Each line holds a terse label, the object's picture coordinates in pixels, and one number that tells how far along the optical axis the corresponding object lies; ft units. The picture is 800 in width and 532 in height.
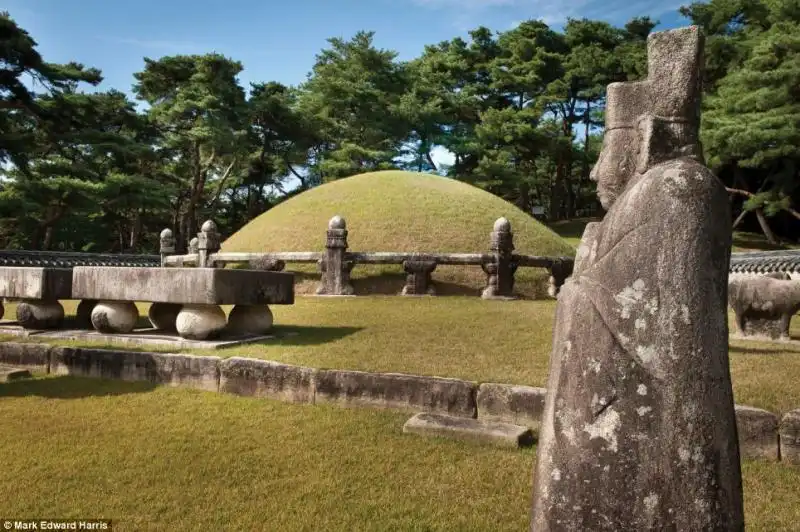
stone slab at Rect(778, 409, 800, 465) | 12.70
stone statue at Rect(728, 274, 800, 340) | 25.82
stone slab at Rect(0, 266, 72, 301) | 24.66
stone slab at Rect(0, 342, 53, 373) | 21.08
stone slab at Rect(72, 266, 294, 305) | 21.54
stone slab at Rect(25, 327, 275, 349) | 22.30
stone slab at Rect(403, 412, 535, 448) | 13.76
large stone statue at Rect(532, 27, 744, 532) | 5.65
